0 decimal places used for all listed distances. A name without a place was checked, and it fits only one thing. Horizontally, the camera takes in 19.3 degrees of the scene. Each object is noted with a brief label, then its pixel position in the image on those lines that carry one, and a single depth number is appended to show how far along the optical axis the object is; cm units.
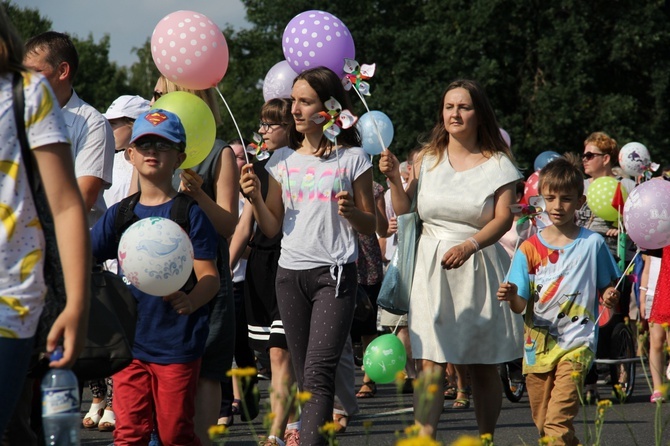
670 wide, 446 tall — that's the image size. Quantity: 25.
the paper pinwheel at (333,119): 974
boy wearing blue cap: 840
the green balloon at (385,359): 1024
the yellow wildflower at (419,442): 449
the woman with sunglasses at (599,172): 1837
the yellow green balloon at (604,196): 1696
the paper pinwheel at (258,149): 1011
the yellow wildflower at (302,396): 598
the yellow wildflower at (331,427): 605
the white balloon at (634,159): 2256
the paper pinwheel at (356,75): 1072
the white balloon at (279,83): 1430
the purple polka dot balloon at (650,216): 1248
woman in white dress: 1039
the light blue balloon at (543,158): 2577
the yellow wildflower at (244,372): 602
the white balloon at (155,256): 794
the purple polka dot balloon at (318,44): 1223
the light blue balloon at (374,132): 1309
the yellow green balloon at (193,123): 937
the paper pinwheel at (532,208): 1059
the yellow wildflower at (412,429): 526
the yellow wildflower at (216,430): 578
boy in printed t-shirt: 1038
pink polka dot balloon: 1065
